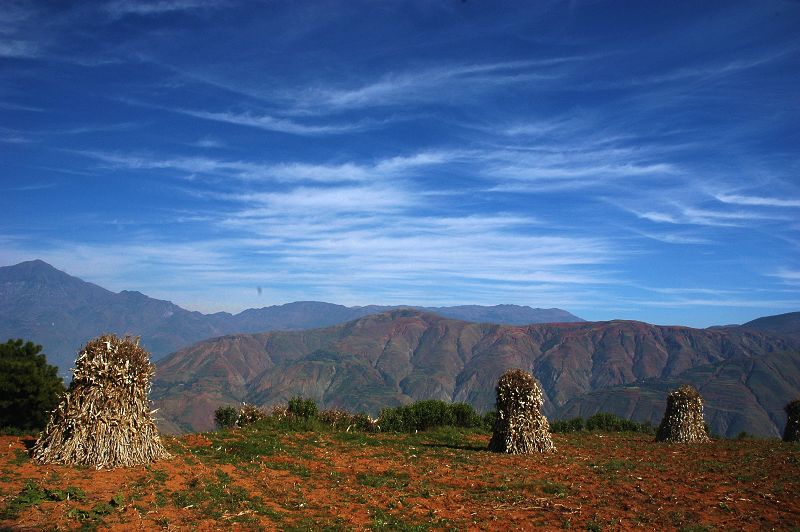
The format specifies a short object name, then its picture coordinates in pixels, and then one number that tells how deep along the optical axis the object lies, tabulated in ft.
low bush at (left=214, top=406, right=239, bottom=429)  86.13
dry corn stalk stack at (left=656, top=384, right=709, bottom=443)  73.77
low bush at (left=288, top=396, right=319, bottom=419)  86.74
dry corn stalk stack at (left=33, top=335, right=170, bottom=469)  44.29
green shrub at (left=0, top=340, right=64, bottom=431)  55.21
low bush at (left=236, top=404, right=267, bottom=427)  83.28
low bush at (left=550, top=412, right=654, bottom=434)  98.94
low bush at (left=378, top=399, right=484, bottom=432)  89.86
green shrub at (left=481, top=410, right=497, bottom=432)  94.57
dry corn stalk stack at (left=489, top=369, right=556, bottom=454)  63.00
